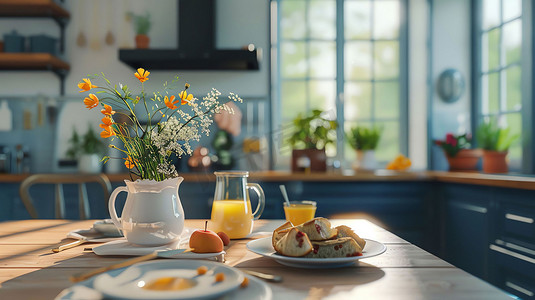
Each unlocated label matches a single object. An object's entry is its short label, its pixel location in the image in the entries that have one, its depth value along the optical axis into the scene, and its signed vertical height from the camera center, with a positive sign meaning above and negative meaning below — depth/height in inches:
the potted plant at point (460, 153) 126.6 -3.1
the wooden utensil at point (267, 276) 29.6 -8.8
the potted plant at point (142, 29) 134.1 +34.8
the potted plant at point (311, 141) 124.7 +0.5
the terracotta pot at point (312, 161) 124.6 -4.9
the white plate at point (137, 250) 37.0 -9.1
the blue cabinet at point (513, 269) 80.9 -24.2
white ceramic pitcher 39.5 -6.1
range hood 123.6 +25.2
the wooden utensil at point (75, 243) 40.9 -9.5
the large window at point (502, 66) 118.3 +21.5
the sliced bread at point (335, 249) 33.4 -7.9
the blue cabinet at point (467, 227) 96.0 -19.4
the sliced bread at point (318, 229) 34.4 -6.6
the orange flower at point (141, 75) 38.3 +6.0
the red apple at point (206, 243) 37.6 -8.3
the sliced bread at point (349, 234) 36.3 -7.5
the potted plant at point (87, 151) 131.6 -1.9
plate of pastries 32.9 -7.9
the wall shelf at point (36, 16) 125.3 +34.4
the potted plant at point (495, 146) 113.8 -1.1
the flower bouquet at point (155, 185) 39.5 -3.6
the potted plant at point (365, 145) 135.3 -0.7
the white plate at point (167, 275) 24.0 -8.1
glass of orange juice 51.1 -7.8
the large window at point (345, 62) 145.7 +26.1
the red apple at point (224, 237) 42.0 -8.8
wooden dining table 27.8 -9.4
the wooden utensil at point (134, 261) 25.9 -7.9
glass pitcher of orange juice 45.4 -6.2
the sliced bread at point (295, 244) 33.0 -7.5
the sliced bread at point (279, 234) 36.4 -7.4
